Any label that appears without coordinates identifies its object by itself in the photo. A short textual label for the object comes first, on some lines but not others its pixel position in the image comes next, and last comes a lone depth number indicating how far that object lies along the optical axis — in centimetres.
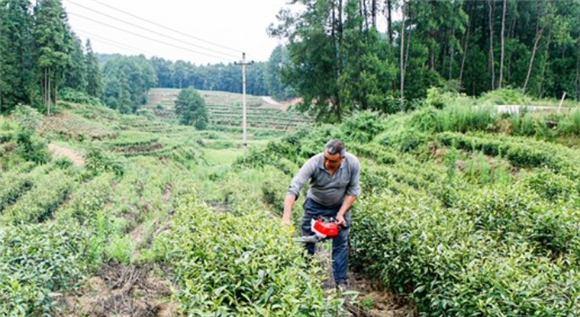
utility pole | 2448
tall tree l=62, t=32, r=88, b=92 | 4455
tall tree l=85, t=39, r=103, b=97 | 5050
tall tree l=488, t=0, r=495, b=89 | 2677
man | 436
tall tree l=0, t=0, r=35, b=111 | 3119
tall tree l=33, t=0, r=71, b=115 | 3219
